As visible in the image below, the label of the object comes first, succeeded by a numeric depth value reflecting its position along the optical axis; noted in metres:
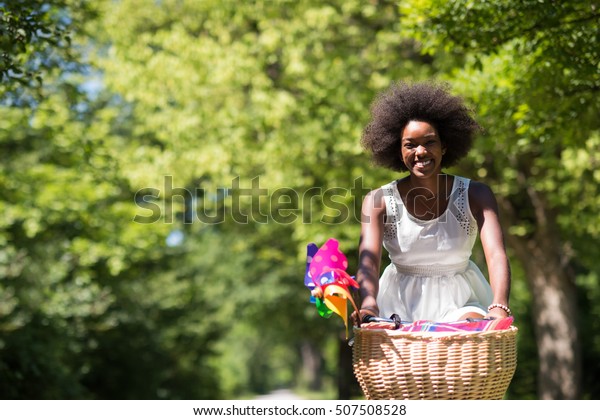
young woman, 4.25
